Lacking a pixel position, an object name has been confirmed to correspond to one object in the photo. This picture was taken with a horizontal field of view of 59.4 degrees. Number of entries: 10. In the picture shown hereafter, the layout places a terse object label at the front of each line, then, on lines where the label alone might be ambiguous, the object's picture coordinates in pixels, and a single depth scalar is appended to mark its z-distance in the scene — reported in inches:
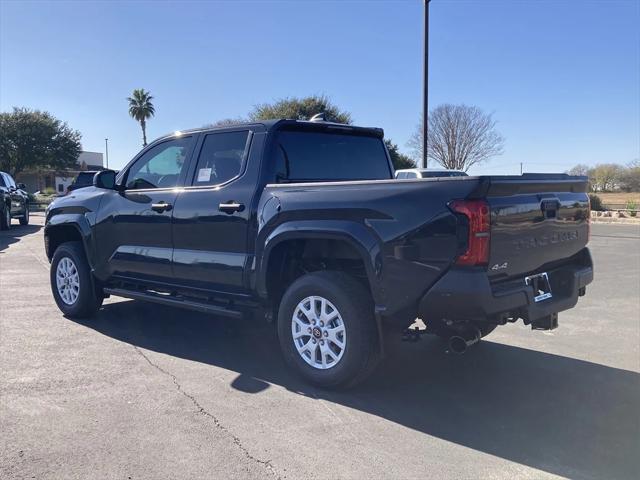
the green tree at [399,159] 1360.1
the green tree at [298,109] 1099.9
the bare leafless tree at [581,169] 1950.1
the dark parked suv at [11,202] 674.8
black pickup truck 140.8
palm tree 2284.7
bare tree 1334.9
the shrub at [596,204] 1112.8
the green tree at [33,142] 1733.5
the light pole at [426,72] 566.3
